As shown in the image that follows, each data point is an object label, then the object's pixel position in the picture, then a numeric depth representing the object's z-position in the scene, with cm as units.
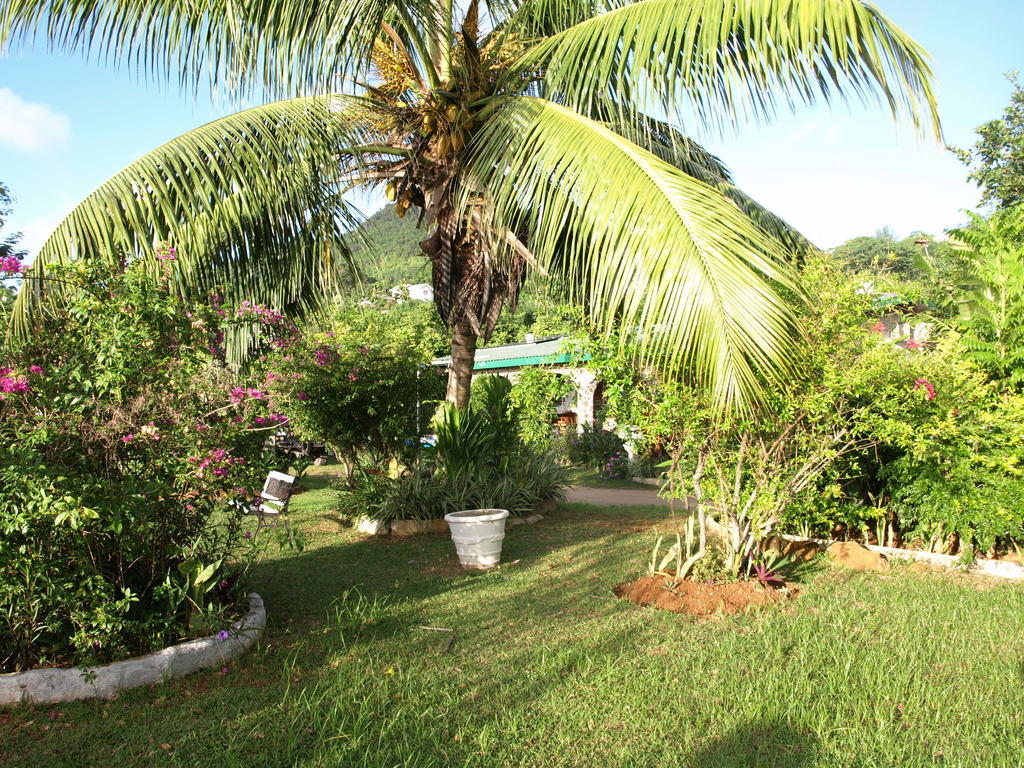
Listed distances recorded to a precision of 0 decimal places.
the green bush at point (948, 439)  586
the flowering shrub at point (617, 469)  1630
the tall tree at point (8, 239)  1867
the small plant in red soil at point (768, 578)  604
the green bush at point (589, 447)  1697
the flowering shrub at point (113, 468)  394
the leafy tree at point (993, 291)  738
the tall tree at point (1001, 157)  2061
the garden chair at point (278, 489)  920
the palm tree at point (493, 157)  480
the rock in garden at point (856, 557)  698
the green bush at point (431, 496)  934
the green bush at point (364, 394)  1025
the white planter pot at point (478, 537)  727
